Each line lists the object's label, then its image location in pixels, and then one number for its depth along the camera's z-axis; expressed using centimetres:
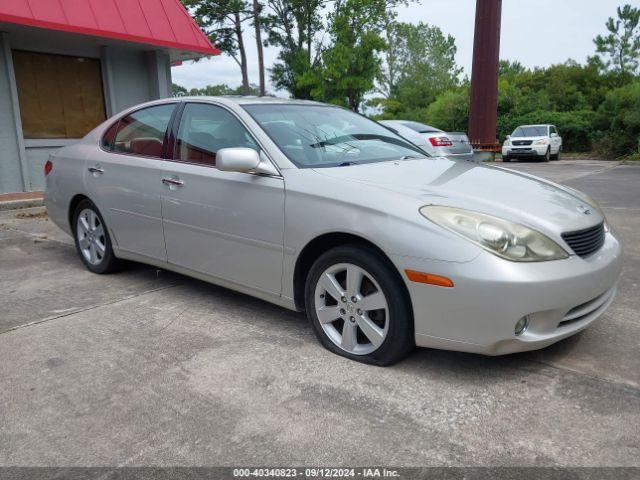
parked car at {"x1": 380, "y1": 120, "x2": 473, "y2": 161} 1155
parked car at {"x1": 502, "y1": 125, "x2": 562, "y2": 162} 2280
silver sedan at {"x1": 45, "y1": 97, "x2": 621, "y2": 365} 264
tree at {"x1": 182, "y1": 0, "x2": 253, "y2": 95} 3303
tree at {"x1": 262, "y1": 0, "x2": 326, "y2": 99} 3531
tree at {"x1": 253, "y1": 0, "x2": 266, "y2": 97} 3450
